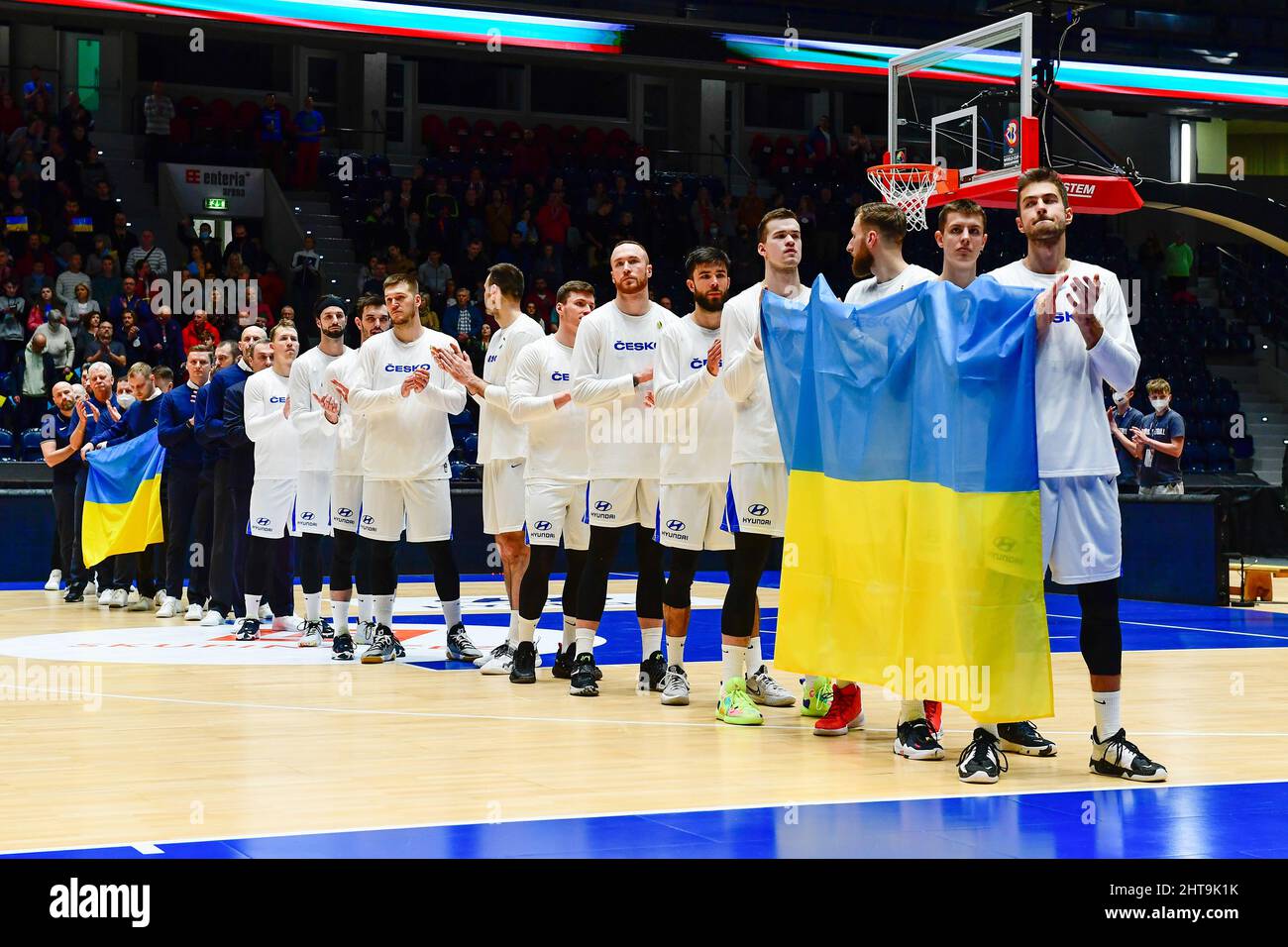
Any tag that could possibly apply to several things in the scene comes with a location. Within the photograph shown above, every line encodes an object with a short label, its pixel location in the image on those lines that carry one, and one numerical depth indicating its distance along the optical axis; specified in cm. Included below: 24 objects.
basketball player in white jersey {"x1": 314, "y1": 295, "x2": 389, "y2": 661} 927
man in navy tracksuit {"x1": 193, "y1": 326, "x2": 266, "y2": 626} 1065
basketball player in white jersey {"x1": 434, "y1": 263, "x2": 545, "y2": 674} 877
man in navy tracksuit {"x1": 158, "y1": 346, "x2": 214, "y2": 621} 1141
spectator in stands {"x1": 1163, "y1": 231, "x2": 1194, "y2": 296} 2673
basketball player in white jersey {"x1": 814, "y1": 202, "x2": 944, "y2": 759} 647
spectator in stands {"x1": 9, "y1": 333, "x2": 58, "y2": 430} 1694
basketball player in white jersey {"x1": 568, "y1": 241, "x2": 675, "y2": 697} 784
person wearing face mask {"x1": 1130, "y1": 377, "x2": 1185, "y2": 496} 1450
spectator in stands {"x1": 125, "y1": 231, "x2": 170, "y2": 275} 1973
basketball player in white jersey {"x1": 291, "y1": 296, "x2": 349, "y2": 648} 981
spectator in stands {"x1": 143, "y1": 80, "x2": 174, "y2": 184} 2322
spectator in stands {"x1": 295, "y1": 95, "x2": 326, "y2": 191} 2379
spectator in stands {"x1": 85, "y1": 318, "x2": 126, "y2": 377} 1698
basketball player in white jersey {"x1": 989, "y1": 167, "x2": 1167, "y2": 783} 562
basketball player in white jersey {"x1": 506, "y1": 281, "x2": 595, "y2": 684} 825
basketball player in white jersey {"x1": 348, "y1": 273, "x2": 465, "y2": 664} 889
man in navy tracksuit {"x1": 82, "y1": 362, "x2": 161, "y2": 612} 1273
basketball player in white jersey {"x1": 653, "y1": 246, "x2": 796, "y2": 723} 740
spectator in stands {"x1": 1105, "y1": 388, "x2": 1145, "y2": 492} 1433
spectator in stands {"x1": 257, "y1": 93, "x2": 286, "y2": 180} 2380
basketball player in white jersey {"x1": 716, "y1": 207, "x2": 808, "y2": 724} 680
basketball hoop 1603
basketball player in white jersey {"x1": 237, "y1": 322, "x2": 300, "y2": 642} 1019
